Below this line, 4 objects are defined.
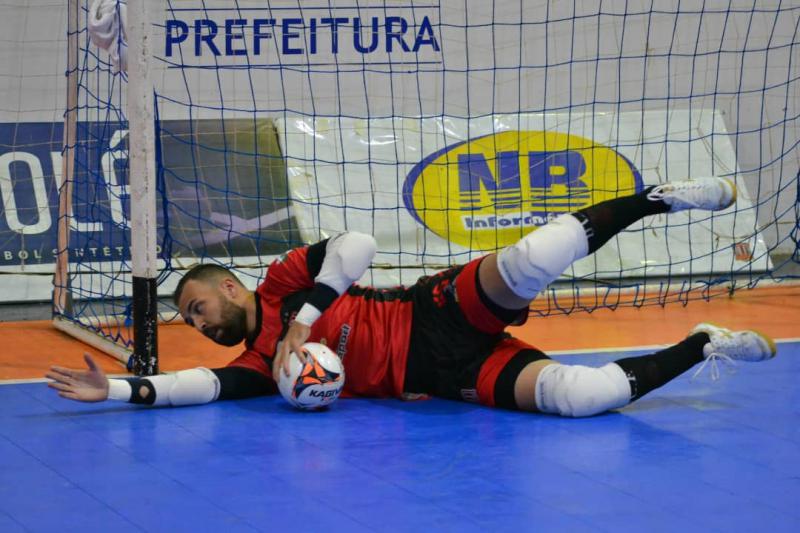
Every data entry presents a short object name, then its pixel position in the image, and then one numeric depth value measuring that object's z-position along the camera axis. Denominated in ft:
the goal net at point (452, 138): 43.43
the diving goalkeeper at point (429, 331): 22.88
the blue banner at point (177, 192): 42.15
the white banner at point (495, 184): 44.75
